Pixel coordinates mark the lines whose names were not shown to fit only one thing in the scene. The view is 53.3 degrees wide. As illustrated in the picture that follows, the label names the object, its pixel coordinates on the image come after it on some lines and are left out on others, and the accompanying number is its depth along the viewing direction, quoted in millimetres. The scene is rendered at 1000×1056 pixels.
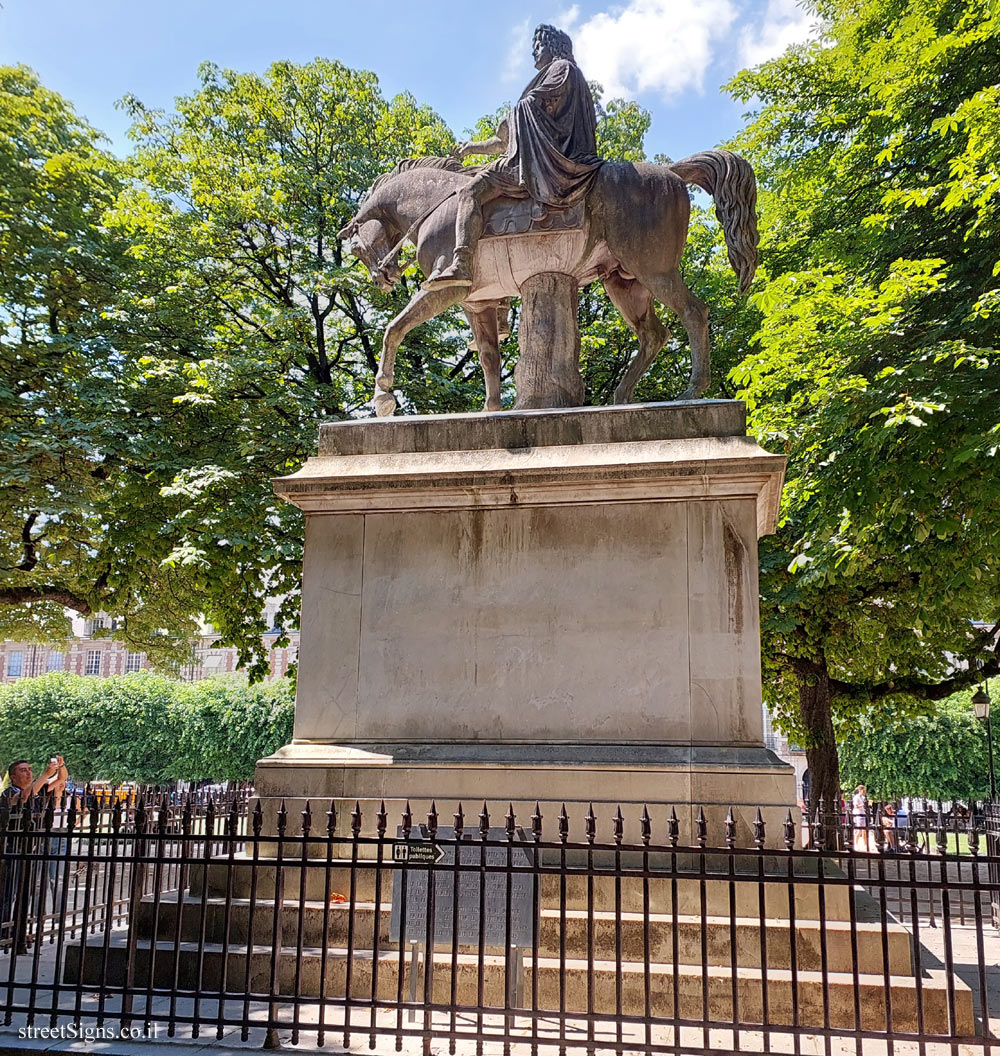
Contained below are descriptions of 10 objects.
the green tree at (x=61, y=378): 15852
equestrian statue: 7918
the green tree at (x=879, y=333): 9734
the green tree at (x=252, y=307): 15336
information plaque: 5035
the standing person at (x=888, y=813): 20000
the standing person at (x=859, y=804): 20353
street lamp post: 21672
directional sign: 5121
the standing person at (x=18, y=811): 6125
